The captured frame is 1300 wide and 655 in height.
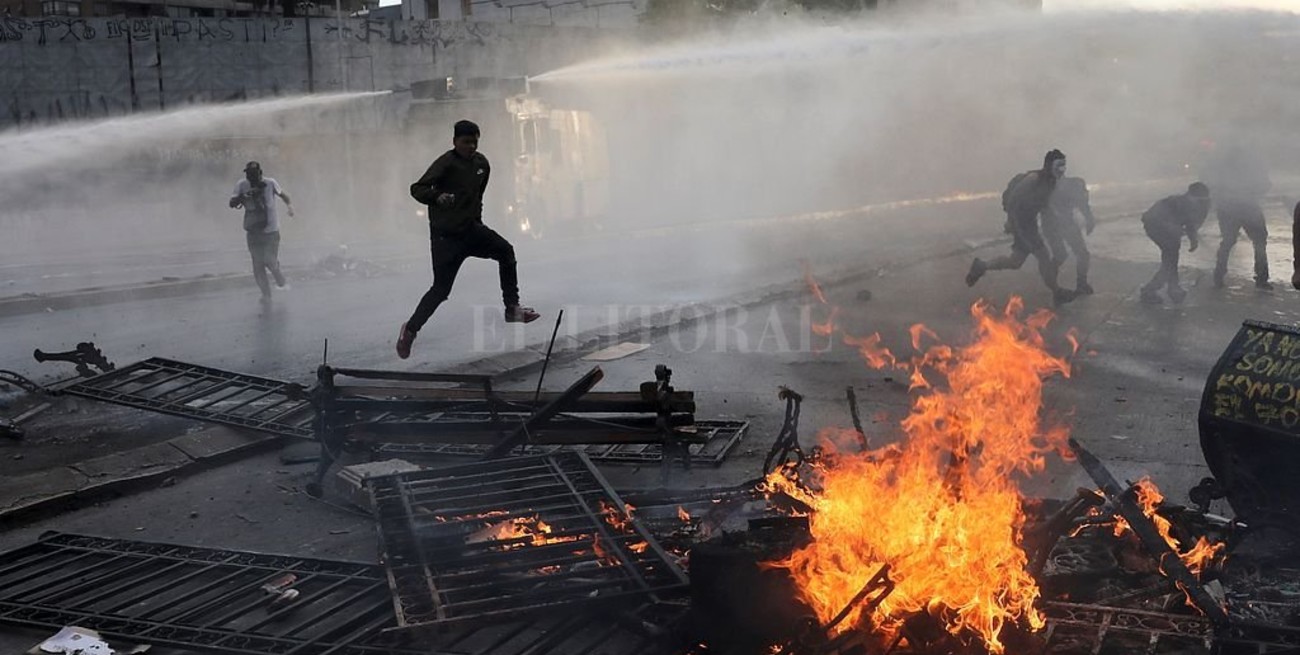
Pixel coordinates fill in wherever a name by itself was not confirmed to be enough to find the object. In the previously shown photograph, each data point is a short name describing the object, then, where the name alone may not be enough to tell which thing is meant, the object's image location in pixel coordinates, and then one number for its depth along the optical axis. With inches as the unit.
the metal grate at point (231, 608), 180.7
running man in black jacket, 293.0
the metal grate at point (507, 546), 187.3
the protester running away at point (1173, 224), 515.2
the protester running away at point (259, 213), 531.2
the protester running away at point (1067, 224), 518.3
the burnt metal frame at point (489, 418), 240.8
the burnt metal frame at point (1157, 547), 167.5
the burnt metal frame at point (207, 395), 312.7
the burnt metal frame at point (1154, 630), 163.9
